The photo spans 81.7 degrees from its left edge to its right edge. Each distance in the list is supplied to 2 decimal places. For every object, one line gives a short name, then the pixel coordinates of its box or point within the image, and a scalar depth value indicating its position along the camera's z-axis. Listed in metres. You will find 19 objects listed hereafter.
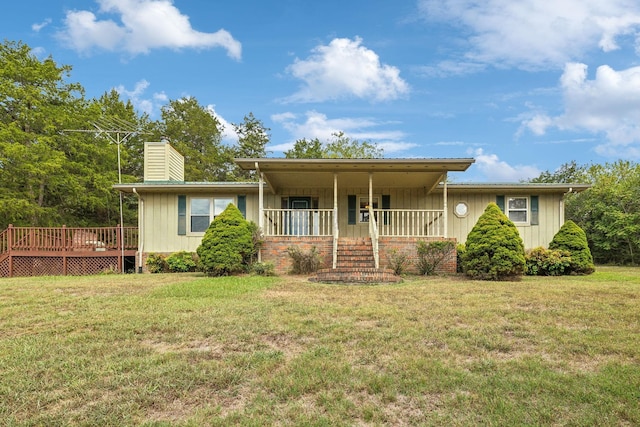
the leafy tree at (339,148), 29.17
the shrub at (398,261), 10.50
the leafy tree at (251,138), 30.06
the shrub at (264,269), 9.97
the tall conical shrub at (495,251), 9.16
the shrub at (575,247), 10.65
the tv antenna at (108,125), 19.01
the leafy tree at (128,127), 24.05
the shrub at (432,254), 10.51
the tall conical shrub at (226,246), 9.91
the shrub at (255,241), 10.85
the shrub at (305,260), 10.55
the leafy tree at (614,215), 16.05
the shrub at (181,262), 12.10
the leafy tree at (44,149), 16.28
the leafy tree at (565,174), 23.91
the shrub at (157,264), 12.37
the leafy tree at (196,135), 26.69
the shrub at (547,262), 10.52
